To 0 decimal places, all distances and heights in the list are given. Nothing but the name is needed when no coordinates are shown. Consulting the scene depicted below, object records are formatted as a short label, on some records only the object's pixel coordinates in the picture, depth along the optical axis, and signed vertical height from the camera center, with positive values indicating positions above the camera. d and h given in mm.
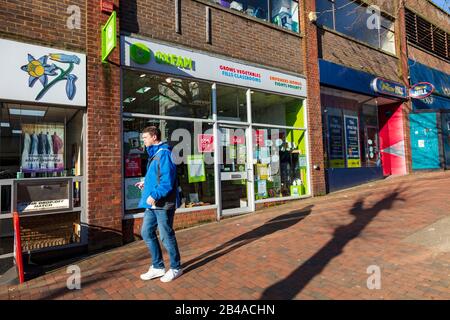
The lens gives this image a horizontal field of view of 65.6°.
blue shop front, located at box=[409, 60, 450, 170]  14438 +1527
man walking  4168 -309
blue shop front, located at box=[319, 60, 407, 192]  11367 +1753
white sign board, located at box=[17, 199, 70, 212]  5487 -359
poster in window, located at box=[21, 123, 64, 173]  5910 +614
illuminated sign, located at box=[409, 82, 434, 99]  13953 +3279
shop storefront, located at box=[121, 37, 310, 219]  7105 +1278
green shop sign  6102 +2584
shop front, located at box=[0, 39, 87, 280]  5508 +631
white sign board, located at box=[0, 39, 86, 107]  5520 +1803
